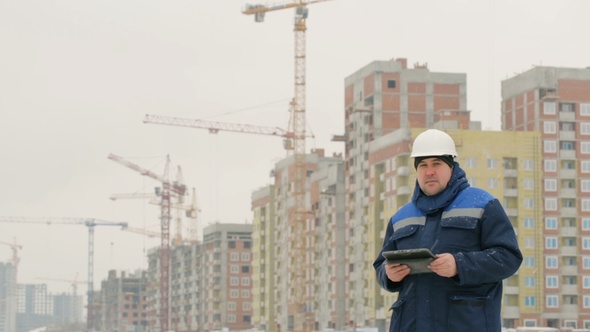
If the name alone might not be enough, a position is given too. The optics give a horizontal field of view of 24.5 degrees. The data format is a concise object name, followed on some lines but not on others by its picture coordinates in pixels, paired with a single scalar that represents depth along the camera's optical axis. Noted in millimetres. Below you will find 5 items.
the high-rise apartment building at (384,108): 160500
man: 6336
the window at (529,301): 147625
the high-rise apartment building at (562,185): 150750
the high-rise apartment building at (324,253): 174500
